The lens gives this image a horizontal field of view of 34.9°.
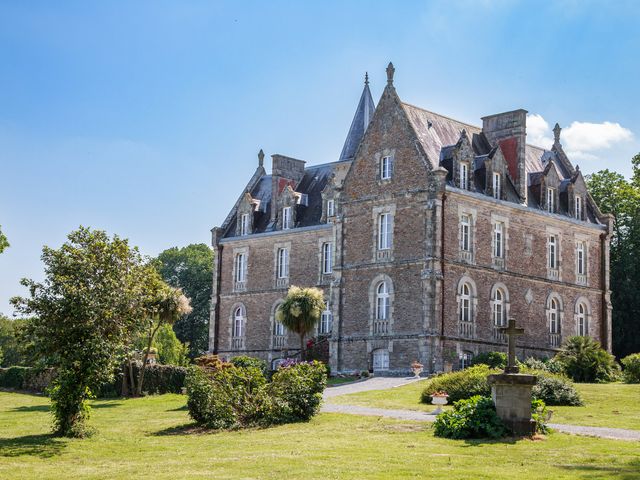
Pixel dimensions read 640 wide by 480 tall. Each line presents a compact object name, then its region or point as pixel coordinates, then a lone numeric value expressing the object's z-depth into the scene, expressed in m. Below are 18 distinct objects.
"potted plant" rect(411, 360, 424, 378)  40.56
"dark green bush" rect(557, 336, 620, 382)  40.00
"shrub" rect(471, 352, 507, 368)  41.47
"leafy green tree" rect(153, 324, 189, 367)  68.18
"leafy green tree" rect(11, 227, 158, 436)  24.41
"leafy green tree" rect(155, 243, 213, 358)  80.00
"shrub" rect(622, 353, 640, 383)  38.72
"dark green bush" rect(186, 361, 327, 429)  26.62
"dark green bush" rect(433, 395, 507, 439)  21.84
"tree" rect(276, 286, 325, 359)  44.94
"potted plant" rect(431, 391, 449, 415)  28.34
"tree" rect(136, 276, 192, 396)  41.62
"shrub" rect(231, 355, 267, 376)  34.28
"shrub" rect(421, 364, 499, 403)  28.66
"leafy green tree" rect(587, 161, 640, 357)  56.31
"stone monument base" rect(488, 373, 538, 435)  21.83
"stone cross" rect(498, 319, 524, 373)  22.42
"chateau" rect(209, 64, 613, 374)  44.12
